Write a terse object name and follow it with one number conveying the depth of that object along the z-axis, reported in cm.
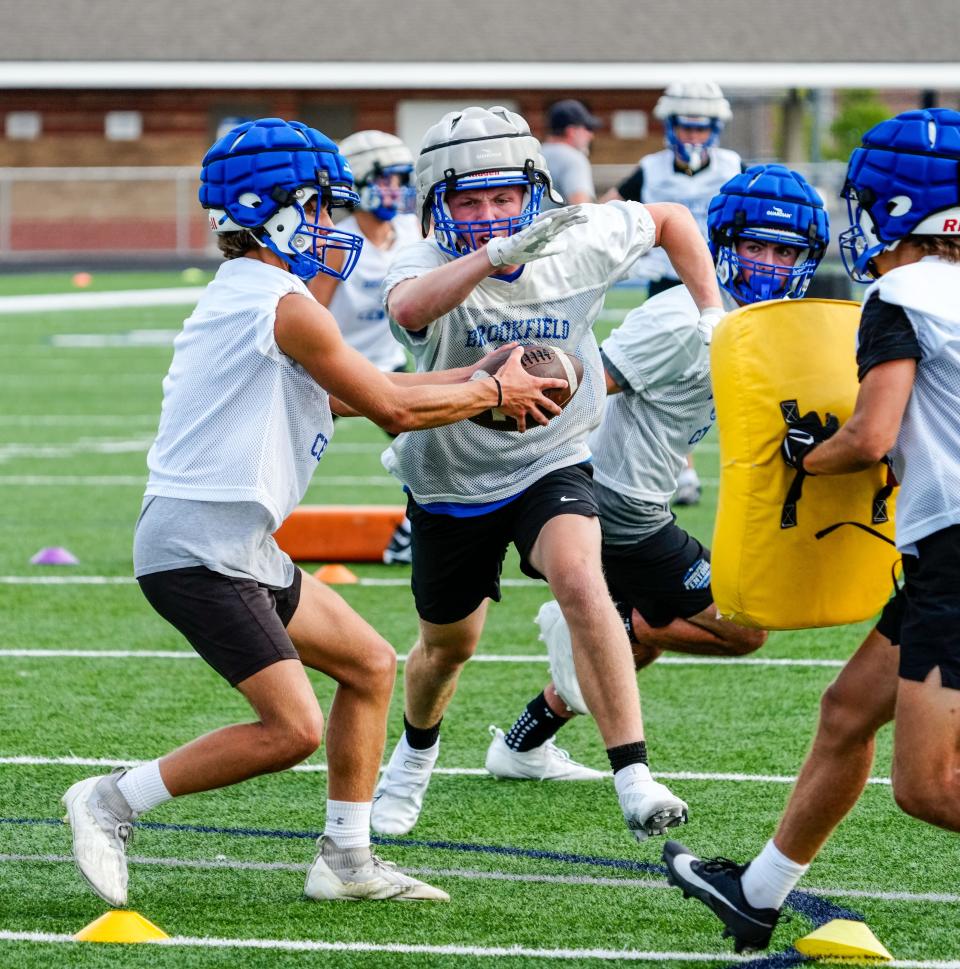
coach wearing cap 2672
